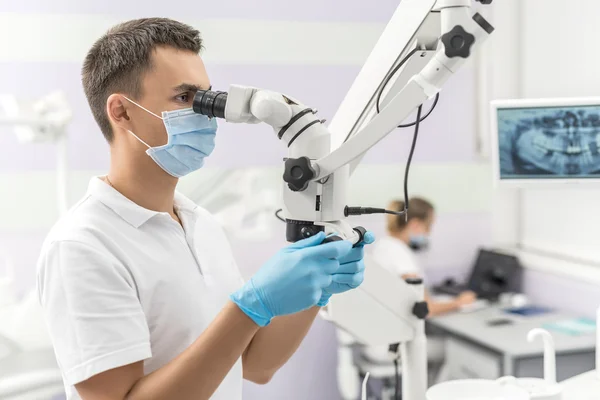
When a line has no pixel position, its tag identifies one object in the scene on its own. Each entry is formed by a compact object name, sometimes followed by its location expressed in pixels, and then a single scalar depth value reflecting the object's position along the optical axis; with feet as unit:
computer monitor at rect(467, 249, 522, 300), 10.89
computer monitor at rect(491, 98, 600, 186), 4.80
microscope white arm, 3.01
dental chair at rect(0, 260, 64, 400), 8.58
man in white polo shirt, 3.28
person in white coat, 9.94
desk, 8.29
